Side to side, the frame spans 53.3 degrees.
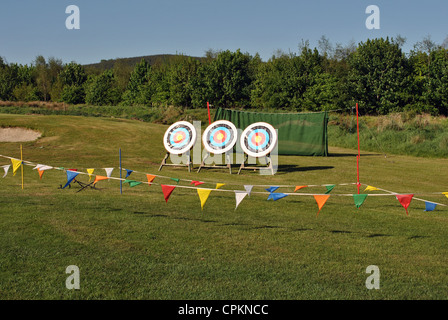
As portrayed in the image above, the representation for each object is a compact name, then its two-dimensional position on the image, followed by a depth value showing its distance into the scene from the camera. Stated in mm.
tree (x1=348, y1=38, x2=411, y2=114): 54312
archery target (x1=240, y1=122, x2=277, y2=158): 18706
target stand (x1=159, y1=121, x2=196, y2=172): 18752
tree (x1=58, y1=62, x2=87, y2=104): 88312
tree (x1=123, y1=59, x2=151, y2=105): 82812
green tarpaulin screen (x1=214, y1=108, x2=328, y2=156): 25984
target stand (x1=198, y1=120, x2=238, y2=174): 18625
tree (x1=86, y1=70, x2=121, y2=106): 84188
